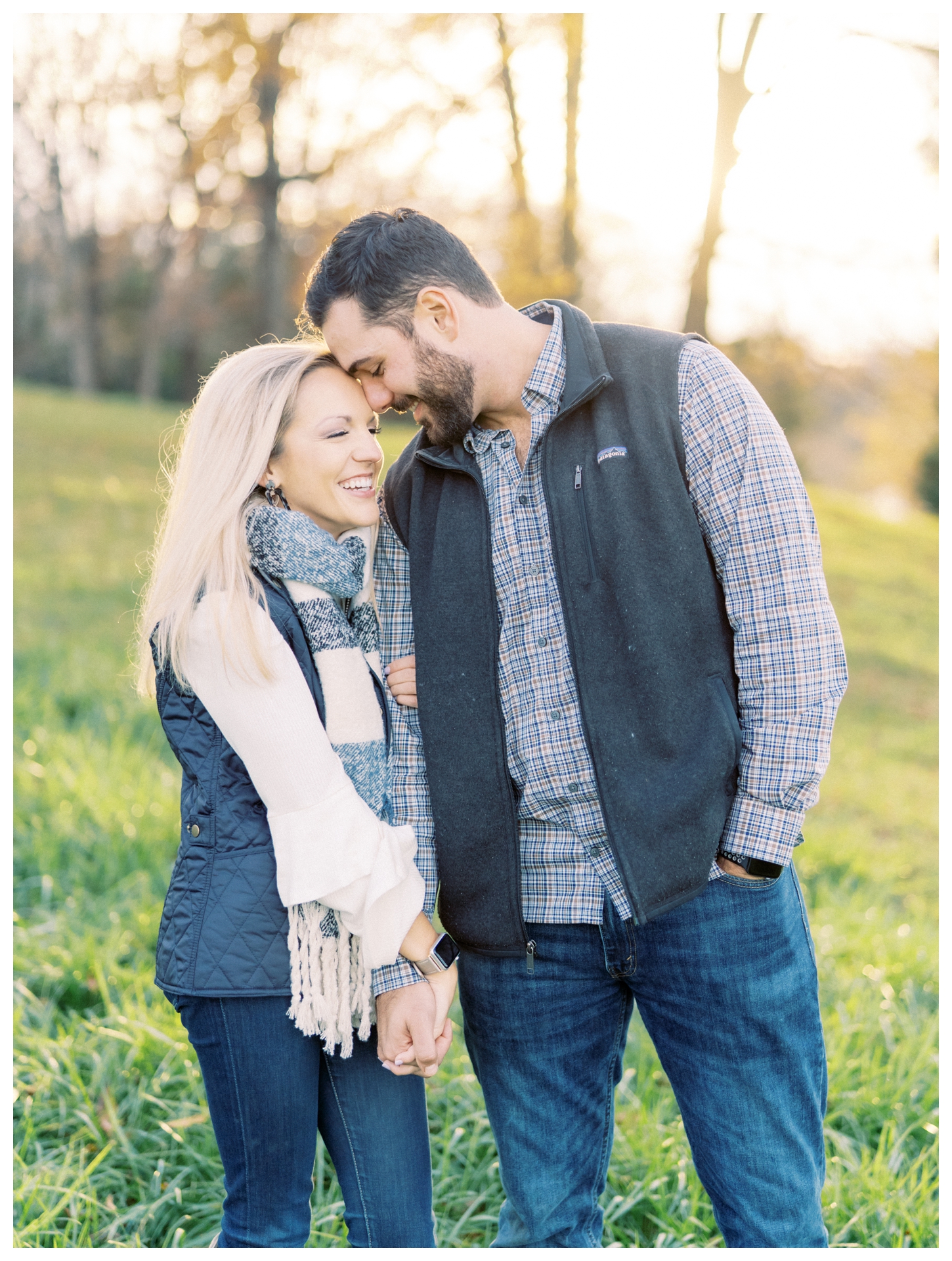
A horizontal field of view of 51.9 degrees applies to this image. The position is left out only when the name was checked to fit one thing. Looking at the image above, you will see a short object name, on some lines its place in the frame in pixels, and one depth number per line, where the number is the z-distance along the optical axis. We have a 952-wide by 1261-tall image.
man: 1.99
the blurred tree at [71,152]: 13.32
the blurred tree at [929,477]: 21.38
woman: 1.92
